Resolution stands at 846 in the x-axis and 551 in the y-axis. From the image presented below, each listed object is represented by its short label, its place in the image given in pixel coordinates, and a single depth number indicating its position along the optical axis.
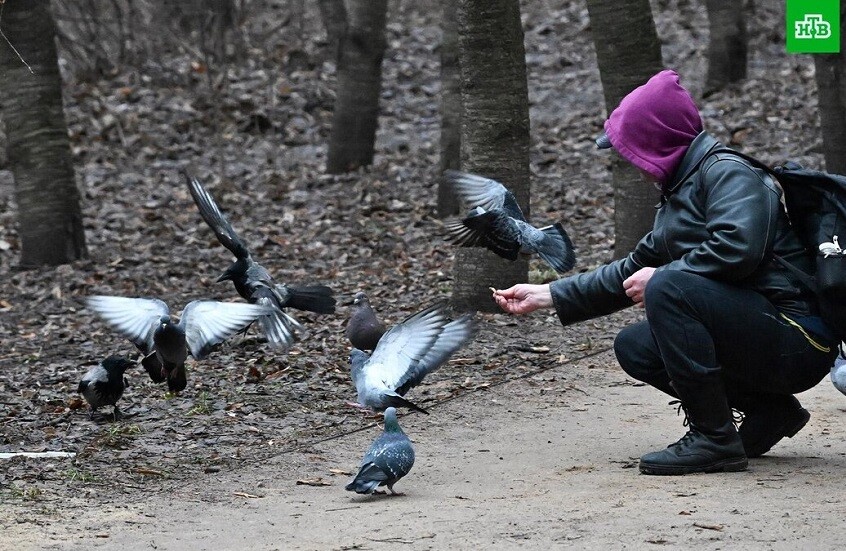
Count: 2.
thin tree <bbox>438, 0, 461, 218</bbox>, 24.16
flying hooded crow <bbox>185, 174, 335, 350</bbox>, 15.33
